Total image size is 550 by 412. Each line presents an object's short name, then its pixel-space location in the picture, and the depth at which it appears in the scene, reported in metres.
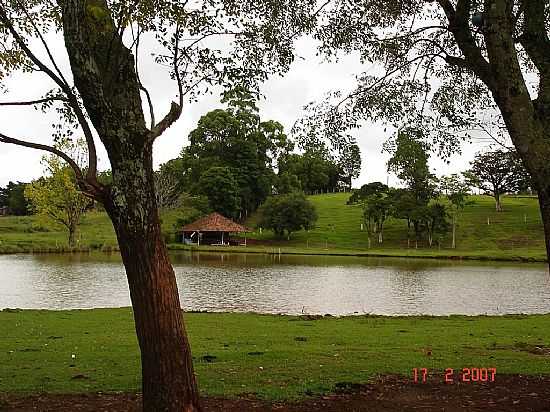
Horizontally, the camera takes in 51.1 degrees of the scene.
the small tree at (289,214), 71.39
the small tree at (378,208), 68.62
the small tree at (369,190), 69.06
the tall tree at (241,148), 85.50
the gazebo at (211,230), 70.19
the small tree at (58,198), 57.66
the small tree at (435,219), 66.31
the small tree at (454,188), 64.14
